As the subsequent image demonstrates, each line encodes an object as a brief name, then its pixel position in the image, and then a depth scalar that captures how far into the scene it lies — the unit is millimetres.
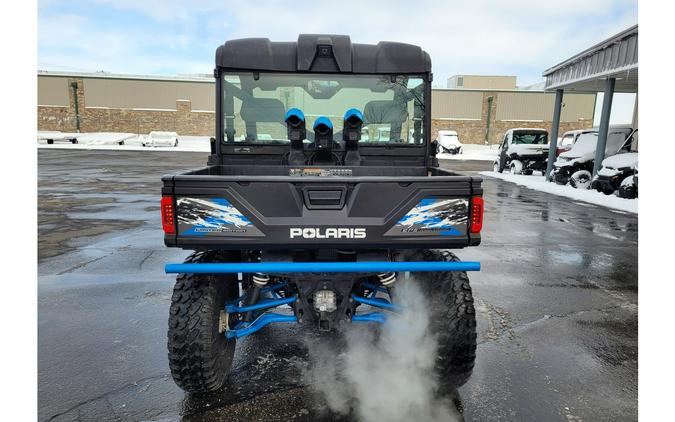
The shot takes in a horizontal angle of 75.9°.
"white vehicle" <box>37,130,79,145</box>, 35625
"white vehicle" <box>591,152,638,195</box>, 12000
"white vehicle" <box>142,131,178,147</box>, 34531
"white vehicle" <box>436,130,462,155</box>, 32169
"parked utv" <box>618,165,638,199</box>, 11555
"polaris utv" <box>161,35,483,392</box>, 2609
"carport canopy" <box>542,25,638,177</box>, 12094
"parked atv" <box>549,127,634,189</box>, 14586
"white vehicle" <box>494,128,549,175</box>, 19453
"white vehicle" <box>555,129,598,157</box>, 16312
